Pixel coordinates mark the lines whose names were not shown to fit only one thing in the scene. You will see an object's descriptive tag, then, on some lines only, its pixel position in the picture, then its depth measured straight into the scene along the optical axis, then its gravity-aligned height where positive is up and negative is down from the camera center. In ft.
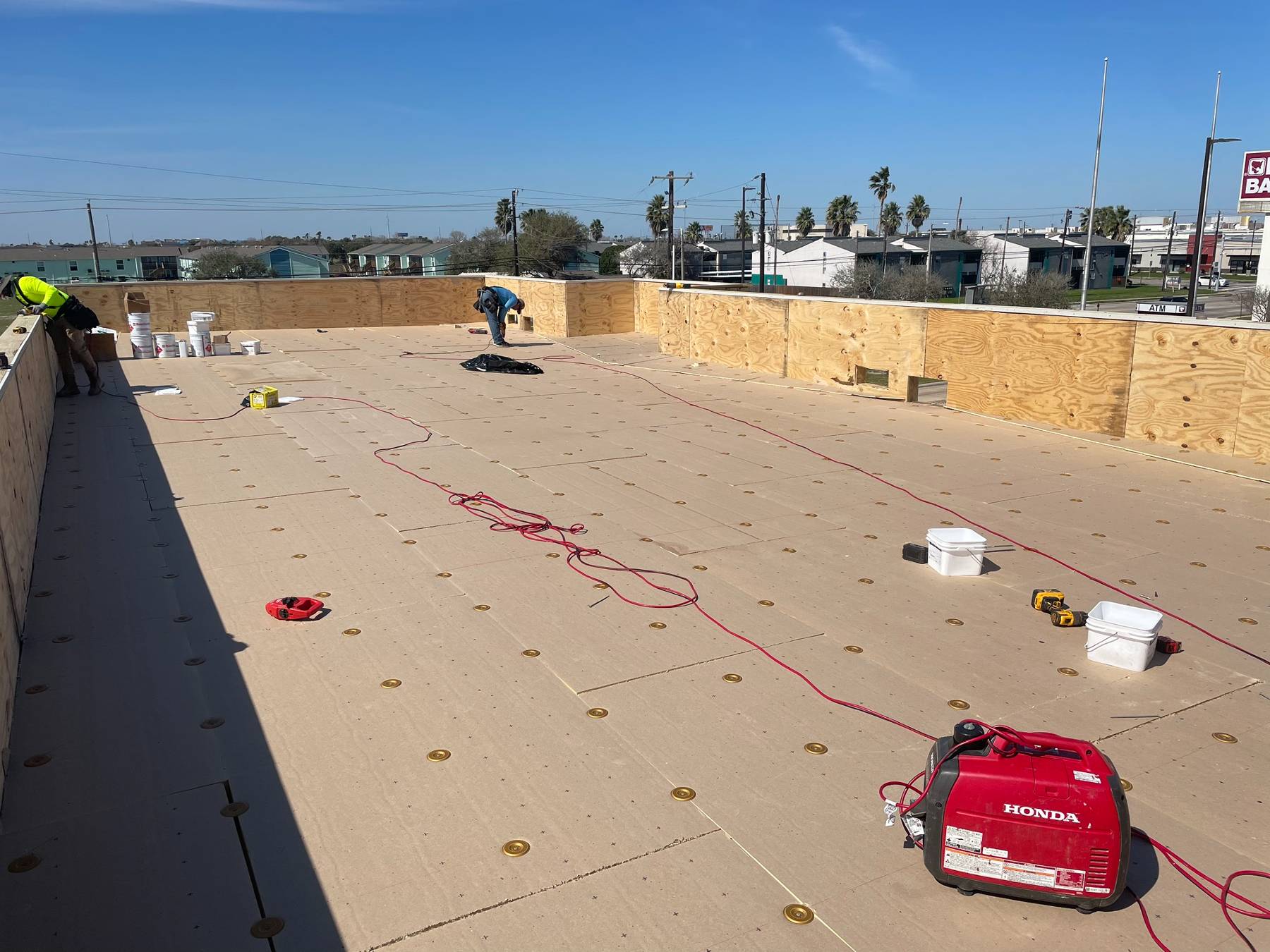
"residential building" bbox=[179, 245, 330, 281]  245.65 +0.47
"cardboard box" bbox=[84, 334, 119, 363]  44.42 -3.85
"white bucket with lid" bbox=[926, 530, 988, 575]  16.67 -5.31
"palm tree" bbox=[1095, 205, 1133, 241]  267.59 +6.79
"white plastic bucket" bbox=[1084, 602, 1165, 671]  12.95 -5.36
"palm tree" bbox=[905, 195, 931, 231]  290.56 +12.26
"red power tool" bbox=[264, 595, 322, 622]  14.78 -5.45
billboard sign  113.86 +7.56
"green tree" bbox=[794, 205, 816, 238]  306.96 +10.11
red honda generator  8.16 -5.03
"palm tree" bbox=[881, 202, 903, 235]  289.74 +10.41
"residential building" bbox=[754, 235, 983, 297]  226.38 -1.50
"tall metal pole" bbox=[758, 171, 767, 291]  121.49 +6.45
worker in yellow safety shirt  35.42 -2.03
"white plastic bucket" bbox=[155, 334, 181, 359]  47.16 -4.04
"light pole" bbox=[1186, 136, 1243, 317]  68.33 +3.44
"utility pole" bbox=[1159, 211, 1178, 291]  256.54 -5.83
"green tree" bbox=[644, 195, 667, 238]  268.82 +11.75
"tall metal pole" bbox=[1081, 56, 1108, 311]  75.92 +3.59
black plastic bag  43.55 -4.96
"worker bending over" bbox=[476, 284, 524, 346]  53.83 -2.74
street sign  131.79 -9.26
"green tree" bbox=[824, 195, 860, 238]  269.64 +10.95
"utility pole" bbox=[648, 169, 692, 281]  117.80 +8.81
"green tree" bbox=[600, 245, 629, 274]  208.33 -0.99
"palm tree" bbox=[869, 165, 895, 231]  279.49 +19.88
